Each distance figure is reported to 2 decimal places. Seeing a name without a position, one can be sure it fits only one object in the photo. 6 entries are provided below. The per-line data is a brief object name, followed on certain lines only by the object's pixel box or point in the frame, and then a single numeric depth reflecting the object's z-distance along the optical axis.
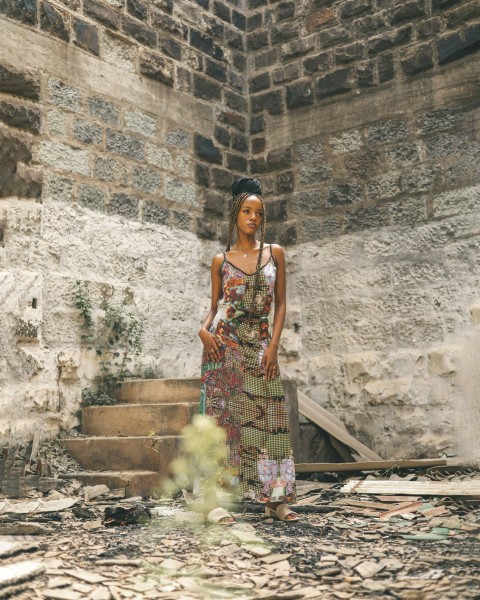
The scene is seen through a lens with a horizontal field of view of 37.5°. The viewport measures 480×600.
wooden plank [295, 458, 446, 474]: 4.83
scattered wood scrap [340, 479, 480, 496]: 4.00
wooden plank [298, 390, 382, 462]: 5.38
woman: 3.61
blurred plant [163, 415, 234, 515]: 3.65
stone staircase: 4.38
